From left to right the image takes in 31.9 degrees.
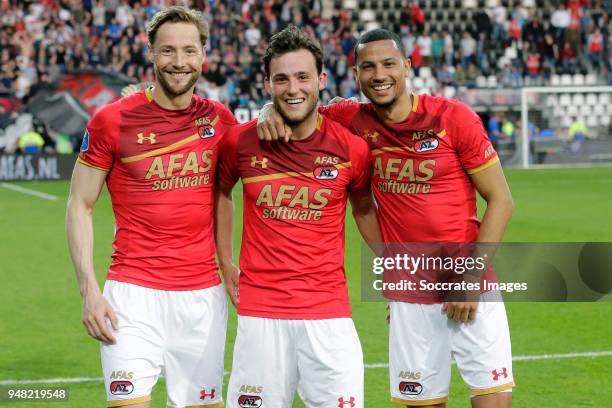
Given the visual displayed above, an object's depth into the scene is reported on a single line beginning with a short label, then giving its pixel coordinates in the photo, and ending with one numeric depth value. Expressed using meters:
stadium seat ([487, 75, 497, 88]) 27.68
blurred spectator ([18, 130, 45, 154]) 22.34
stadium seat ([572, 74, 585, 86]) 29.06
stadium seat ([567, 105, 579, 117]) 25.84
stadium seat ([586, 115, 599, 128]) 25.39
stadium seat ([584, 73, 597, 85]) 29.26
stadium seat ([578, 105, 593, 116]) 25.81
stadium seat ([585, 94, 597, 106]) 26.14
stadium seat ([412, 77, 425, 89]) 27.84
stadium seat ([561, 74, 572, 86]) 28.94
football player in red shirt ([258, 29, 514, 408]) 4.97
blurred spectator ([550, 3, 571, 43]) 30.72
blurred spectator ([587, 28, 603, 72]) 30.26
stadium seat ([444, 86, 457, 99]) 26.02
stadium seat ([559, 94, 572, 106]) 26.16
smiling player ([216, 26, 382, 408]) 4.46
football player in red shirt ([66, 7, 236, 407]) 4.77
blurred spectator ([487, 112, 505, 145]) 25.25
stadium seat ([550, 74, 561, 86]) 28.80
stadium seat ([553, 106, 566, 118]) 25.86
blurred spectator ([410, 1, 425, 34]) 30.34
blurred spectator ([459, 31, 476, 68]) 29.47
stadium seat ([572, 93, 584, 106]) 26.16
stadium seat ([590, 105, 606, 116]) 25.87
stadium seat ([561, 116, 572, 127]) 25.58
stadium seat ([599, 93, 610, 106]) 26.11
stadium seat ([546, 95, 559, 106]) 26.12
